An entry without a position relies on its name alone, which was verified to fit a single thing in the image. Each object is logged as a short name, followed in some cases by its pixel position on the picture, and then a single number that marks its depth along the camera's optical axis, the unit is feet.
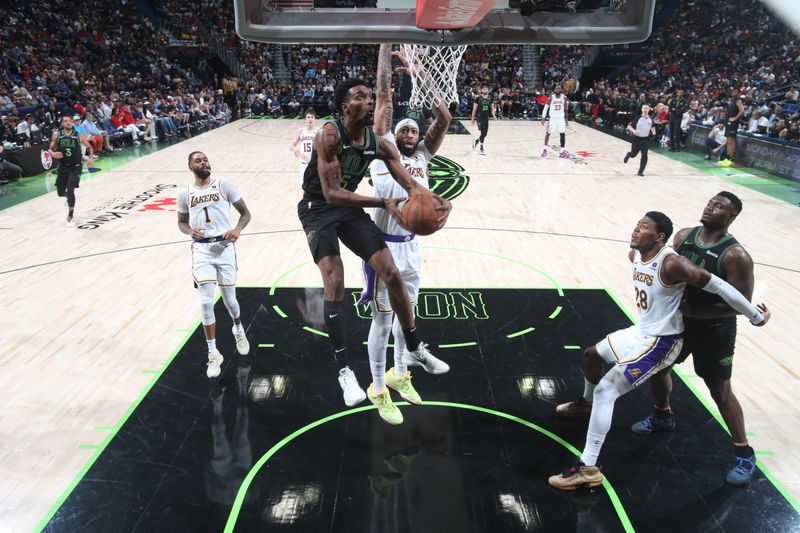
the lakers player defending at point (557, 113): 48.39
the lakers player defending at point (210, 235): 16.02
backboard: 13.30
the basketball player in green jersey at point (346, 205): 12.13
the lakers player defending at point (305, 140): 29.86
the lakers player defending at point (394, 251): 13.65
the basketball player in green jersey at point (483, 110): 49.98
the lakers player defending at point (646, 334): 11.46
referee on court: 40.63
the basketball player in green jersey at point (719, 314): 11.68
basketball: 11.31
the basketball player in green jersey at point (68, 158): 28.73
